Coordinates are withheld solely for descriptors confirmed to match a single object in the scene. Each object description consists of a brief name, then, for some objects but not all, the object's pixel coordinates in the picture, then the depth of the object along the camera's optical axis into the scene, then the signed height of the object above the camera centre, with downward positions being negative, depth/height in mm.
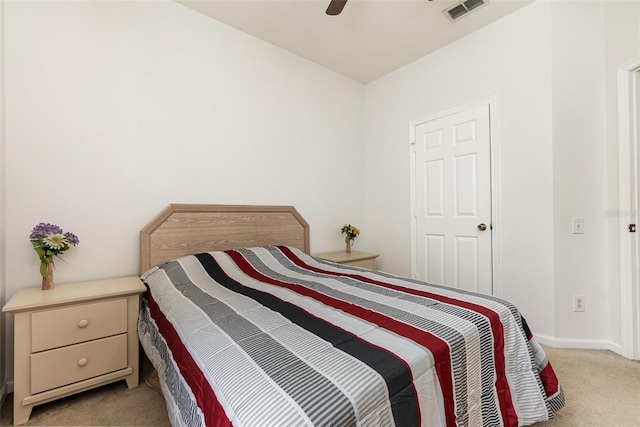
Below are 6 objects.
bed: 775 -440
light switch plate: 2258 -61
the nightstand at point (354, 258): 2898 -410
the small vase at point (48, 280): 1710 -363
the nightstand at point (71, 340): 1454 -655
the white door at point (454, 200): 2631 +171
